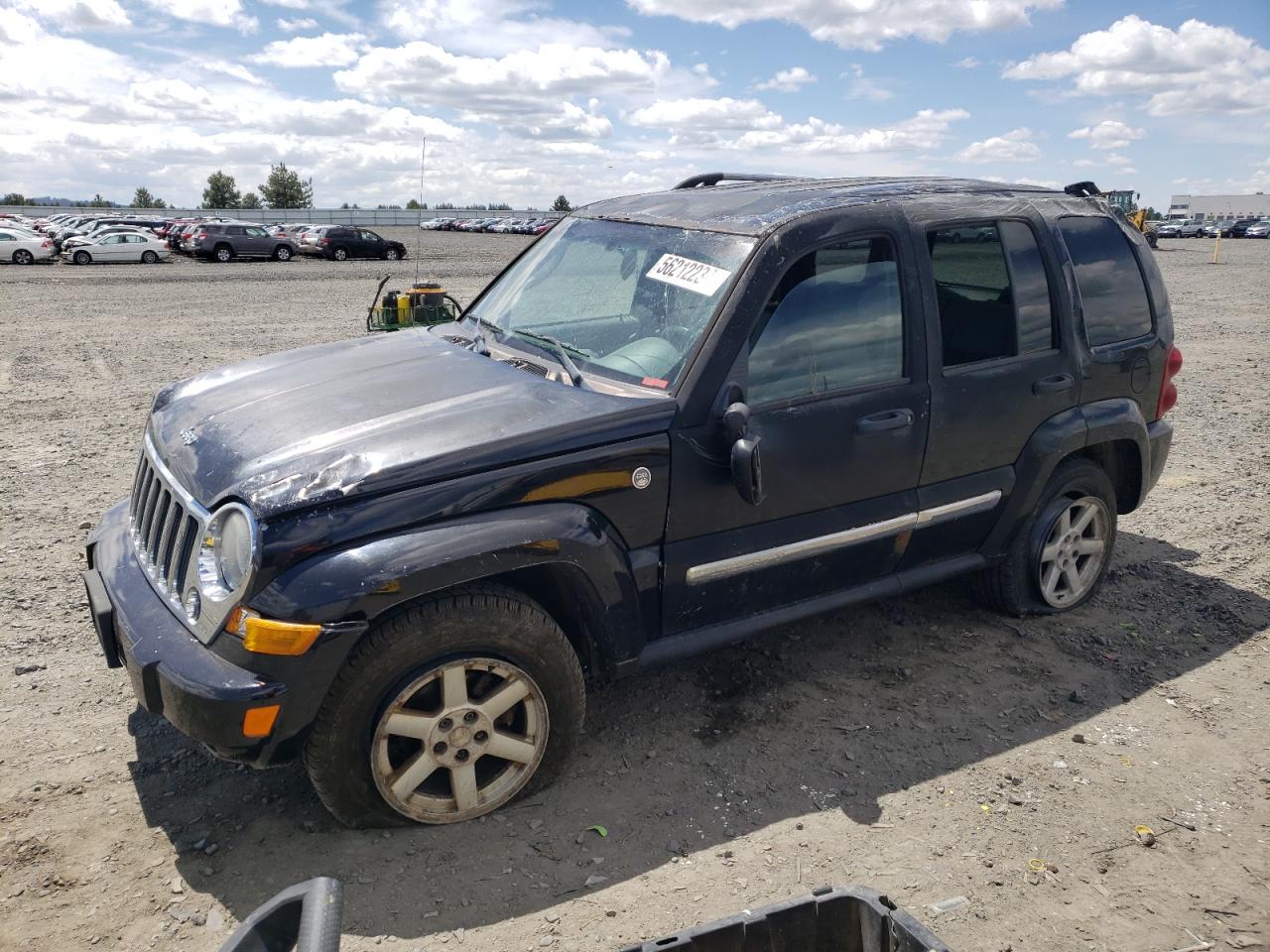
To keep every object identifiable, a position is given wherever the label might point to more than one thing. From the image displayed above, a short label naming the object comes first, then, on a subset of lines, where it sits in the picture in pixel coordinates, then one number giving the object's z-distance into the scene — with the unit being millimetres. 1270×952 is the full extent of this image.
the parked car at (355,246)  36844
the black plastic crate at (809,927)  2117
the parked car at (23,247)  31000
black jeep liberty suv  2949
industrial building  113188
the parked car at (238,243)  34875
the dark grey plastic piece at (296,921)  1579
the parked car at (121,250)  32312
